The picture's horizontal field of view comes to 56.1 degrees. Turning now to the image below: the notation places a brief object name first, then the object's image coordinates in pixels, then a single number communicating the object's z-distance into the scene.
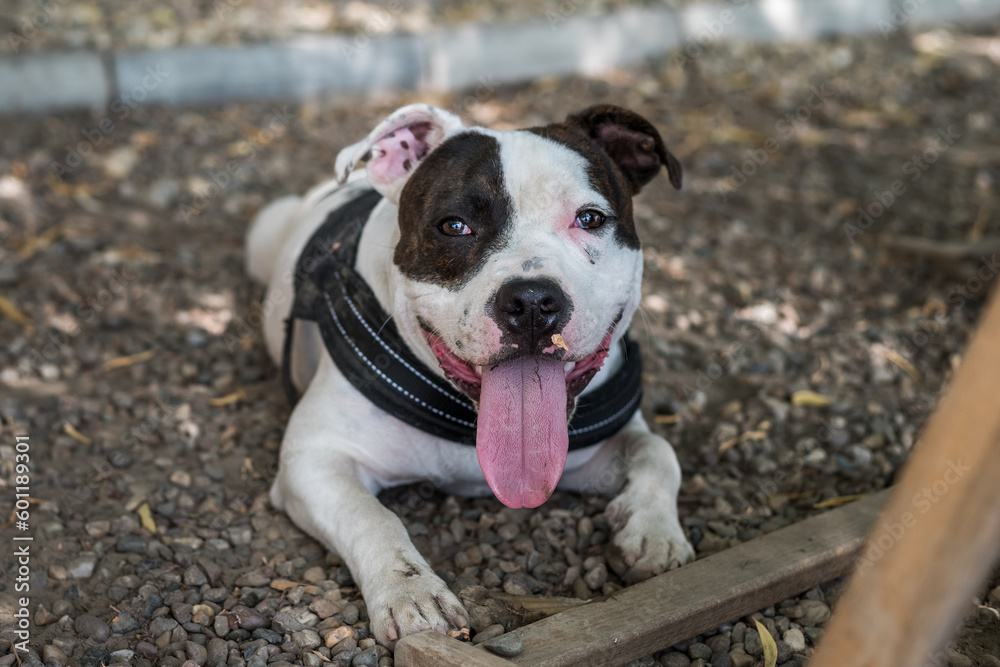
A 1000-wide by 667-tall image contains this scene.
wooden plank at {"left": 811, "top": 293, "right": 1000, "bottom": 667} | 1.39
